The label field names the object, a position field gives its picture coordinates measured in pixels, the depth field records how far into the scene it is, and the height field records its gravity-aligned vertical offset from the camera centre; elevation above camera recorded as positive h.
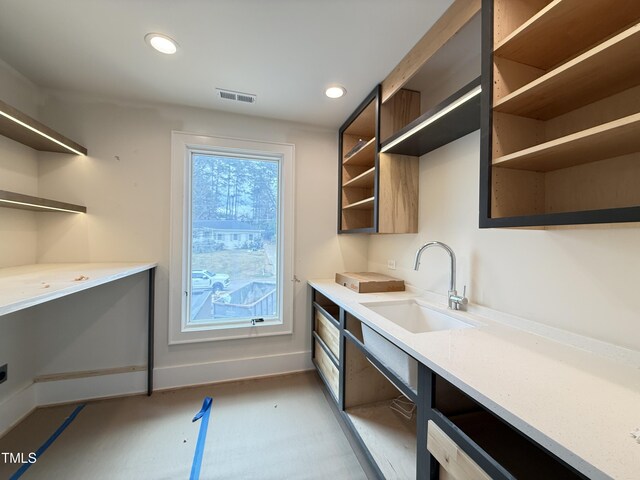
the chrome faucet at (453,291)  1.44 -0.28
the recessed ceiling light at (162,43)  1.42 +1.12
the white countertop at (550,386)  0.49 -0.39
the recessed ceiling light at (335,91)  1.87 +1.13
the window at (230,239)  2.20 +0.01
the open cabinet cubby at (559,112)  0.76 +0.51
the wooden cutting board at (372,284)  1.90 -0.32
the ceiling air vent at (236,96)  1.96 +1.13
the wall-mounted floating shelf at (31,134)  1.35 +0.65
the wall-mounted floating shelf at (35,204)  1.30 +0.20
